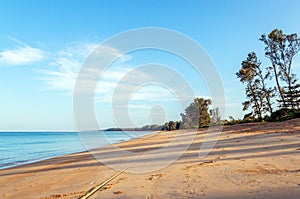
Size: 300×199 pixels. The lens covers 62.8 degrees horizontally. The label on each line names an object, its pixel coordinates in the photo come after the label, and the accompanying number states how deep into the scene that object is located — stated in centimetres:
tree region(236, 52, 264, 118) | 3806
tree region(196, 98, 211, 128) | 7025
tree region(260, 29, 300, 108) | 3188
